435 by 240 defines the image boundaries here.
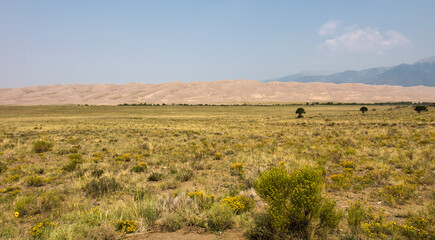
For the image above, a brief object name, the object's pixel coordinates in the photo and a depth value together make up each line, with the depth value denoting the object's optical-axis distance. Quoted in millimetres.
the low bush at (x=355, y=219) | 4203
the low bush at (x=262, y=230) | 3973
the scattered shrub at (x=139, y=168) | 9287
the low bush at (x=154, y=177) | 8156
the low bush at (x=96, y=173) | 8573
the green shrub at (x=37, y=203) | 5375
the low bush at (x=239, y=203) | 5016
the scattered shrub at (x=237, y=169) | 8586
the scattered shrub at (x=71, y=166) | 9391
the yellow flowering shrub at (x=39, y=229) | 4103
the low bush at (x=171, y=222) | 4430
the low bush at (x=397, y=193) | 5547
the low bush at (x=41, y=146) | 13164
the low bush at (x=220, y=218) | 4457
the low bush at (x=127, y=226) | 4270
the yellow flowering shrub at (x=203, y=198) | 5305
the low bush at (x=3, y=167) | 9091
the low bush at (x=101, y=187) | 6684
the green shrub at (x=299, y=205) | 3840
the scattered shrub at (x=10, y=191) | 6593
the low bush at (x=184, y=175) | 8097
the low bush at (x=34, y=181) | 7712
